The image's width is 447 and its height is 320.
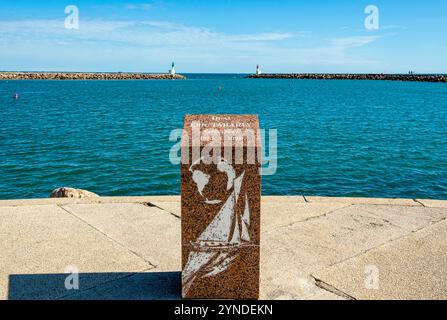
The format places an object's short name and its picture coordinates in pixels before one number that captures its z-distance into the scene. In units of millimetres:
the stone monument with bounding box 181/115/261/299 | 3543
